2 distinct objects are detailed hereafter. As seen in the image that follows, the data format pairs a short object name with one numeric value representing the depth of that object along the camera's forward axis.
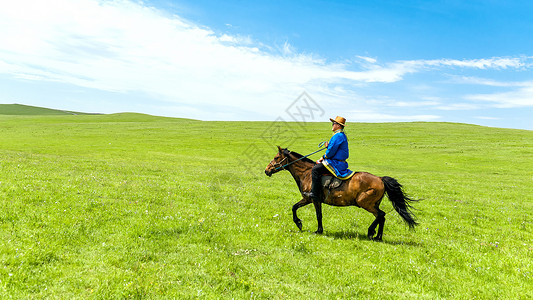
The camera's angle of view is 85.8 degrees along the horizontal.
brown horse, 10.18
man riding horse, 10.29
